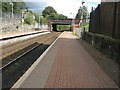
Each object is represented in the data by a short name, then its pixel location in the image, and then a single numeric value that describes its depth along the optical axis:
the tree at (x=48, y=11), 94.41
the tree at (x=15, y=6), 46.72
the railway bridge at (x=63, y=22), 48.75
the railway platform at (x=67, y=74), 3.42
